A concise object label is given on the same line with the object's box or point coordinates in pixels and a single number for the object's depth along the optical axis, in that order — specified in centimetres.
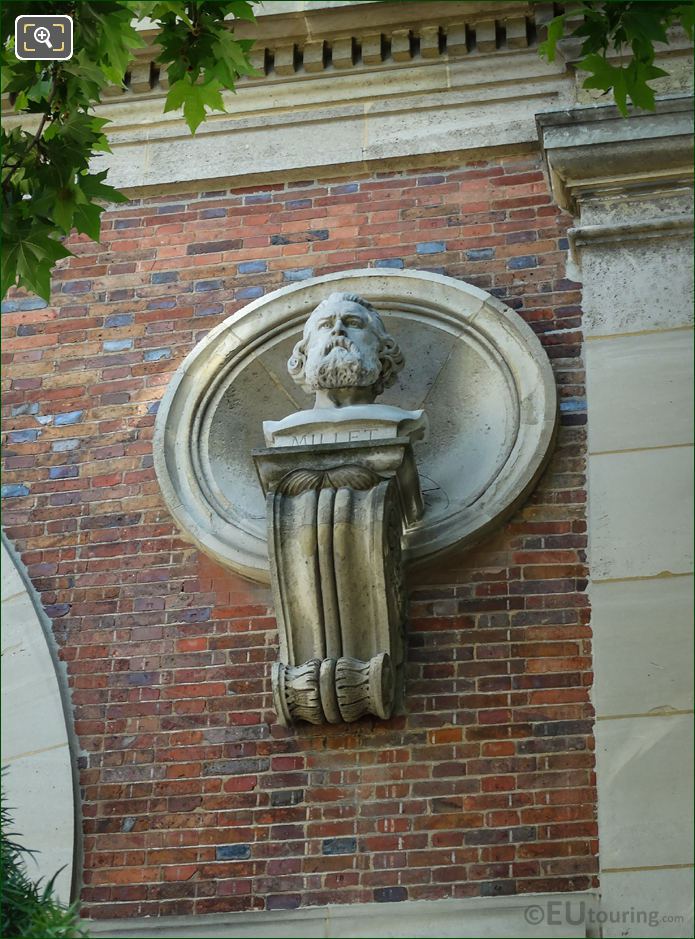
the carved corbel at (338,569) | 1288
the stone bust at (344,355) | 1388
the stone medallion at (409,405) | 1395
